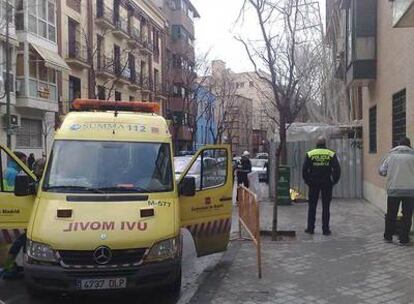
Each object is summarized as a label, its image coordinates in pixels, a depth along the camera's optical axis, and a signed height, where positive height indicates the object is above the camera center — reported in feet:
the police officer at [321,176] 36.27 -2.44
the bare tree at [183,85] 164.76 +15.20
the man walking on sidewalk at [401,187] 31.17 -2.65
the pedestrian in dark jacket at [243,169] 63.46 -3.63
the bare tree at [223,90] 190.39 +15.57
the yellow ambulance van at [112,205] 20.51 -2.71
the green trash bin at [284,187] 55.21 -4.73
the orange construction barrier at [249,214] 25.26 -3.92
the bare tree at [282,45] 38.06 +7.12
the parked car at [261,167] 92.76 -5.21
